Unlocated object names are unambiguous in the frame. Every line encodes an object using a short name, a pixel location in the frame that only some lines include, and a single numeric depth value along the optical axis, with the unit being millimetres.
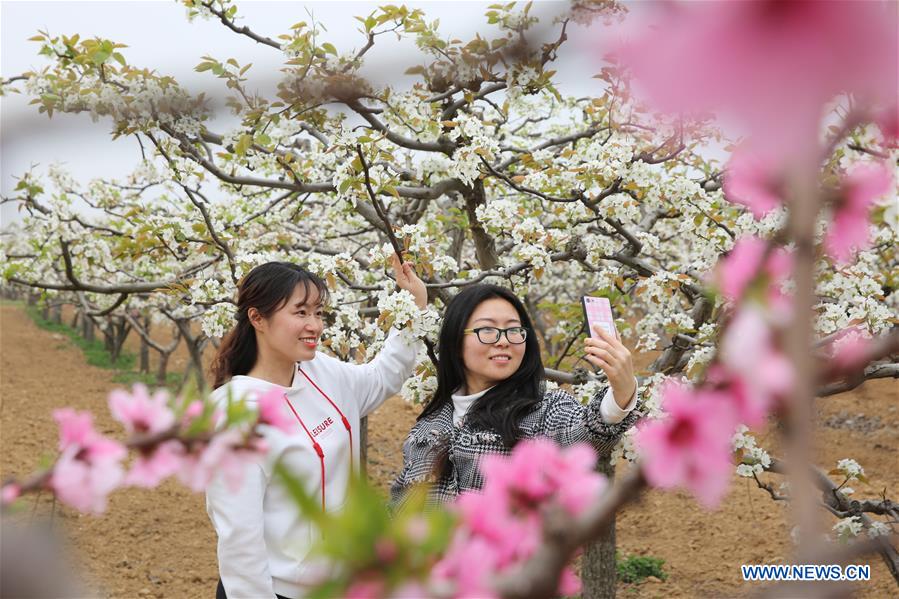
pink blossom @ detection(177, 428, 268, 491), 678
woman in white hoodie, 2381
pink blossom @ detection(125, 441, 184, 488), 661
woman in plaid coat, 2496
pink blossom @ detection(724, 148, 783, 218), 382
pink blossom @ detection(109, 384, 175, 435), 694
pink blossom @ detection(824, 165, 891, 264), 411
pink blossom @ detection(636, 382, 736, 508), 412
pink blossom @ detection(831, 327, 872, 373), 410
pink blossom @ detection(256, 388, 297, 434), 772
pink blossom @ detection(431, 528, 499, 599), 459
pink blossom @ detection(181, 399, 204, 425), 724
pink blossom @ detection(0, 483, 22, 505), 646
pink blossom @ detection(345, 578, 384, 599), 451
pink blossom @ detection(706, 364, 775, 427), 390
